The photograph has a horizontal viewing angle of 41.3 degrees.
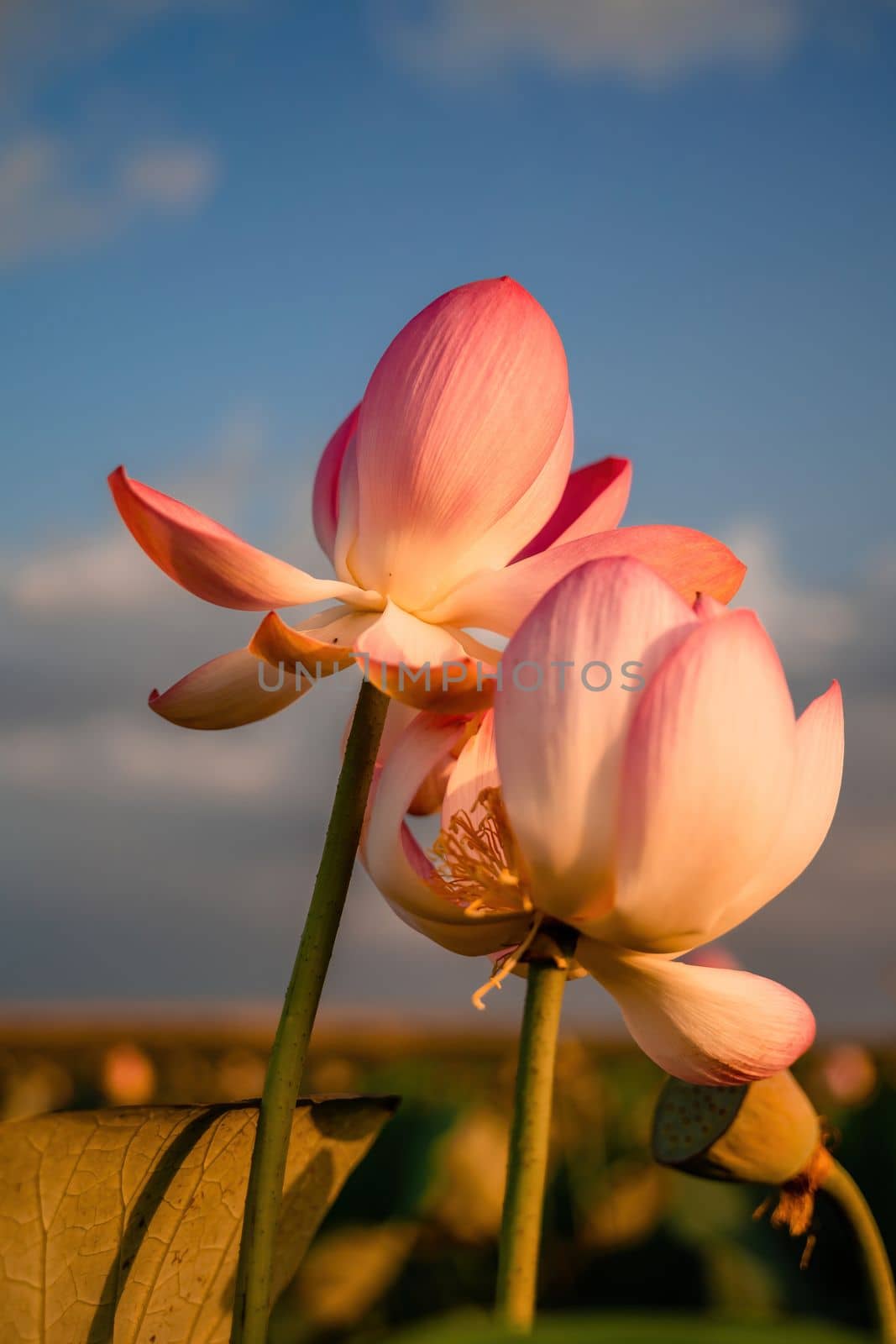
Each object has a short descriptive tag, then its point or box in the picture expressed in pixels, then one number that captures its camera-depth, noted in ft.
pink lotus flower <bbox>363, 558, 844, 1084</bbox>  1.45
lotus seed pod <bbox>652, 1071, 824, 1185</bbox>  2.10
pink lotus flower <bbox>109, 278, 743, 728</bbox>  1.75
